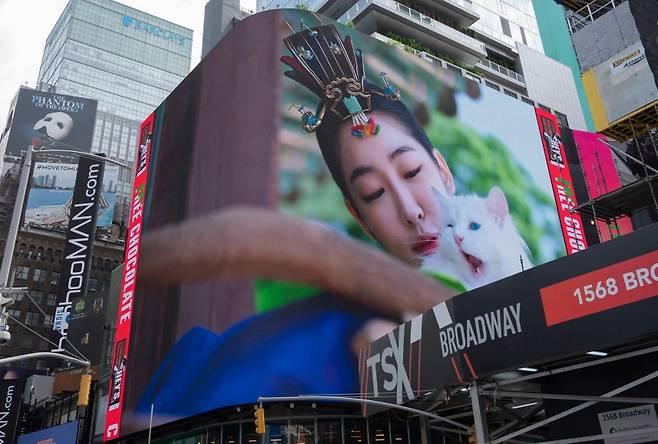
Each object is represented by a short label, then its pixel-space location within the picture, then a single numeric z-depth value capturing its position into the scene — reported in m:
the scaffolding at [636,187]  26.25
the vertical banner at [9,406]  42.44
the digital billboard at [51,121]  100.00
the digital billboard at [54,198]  91.38
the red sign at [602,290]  11.88
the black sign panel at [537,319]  12.08
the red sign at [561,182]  43.16
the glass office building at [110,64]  173.62
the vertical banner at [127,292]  35.59
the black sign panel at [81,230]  59.25
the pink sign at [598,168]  48.16
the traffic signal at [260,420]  17.19
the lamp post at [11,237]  15.59
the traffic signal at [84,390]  15.88
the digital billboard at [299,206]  29.33
